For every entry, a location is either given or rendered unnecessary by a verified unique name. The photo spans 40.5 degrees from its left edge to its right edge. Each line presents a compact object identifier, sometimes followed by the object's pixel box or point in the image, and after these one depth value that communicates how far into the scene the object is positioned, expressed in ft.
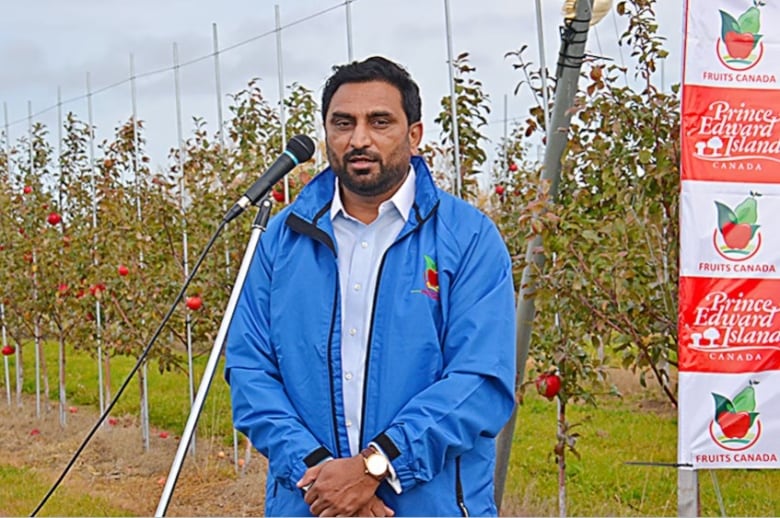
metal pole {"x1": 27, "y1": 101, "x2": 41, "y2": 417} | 30.48
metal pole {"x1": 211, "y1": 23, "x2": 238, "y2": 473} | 22.75
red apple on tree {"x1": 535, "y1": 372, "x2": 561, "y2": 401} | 14.43
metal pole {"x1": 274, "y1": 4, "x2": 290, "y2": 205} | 20.12
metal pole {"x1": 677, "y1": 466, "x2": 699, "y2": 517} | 12.23
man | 7.79
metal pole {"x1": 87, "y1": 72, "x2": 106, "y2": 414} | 27.40
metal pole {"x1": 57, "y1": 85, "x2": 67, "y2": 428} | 29.19
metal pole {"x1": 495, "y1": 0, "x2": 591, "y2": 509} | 13.37
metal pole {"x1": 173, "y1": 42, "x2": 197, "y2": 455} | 23.69
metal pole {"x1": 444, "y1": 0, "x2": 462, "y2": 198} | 15.40
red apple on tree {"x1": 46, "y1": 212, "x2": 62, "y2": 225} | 28.07
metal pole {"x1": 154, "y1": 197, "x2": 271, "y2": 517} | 7.26
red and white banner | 11.66
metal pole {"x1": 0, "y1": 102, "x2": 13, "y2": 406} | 32.69
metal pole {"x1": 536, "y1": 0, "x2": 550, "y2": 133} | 14.96
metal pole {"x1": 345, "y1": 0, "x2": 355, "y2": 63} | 17.35
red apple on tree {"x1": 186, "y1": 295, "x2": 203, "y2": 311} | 20.79
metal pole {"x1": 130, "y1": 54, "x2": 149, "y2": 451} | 25.23
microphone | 8.11
